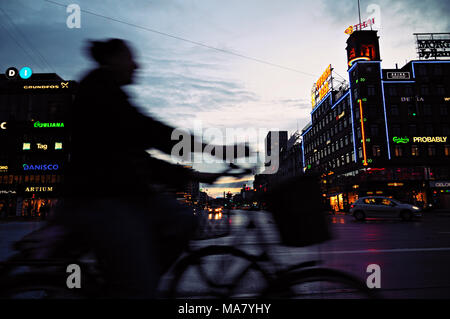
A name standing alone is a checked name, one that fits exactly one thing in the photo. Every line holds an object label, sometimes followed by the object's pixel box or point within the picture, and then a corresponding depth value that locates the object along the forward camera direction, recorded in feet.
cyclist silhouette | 5.99
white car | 60.08
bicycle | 7.26
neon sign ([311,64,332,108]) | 190.70
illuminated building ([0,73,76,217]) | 155.84
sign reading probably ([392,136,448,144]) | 151.94
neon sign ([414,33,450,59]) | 162.71
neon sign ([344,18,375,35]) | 166.77
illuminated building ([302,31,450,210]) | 149.07
